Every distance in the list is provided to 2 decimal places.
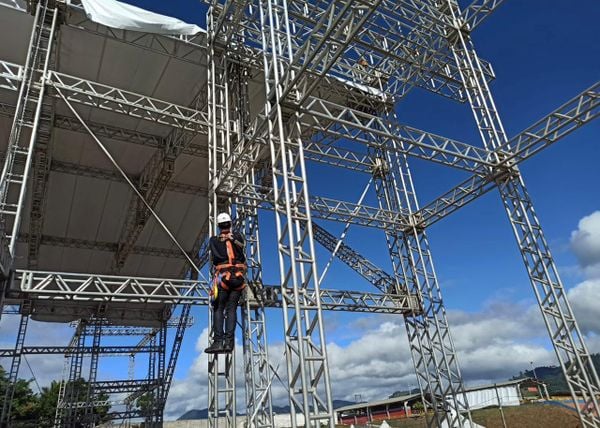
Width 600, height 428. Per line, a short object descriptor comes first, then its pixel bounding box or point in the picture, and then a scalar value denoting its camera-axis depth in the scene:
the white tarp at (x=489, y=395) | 30.84
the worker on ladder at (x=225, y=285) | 6.77
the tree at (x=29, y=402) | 28.55
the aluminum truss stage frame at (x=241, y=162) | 7.70
